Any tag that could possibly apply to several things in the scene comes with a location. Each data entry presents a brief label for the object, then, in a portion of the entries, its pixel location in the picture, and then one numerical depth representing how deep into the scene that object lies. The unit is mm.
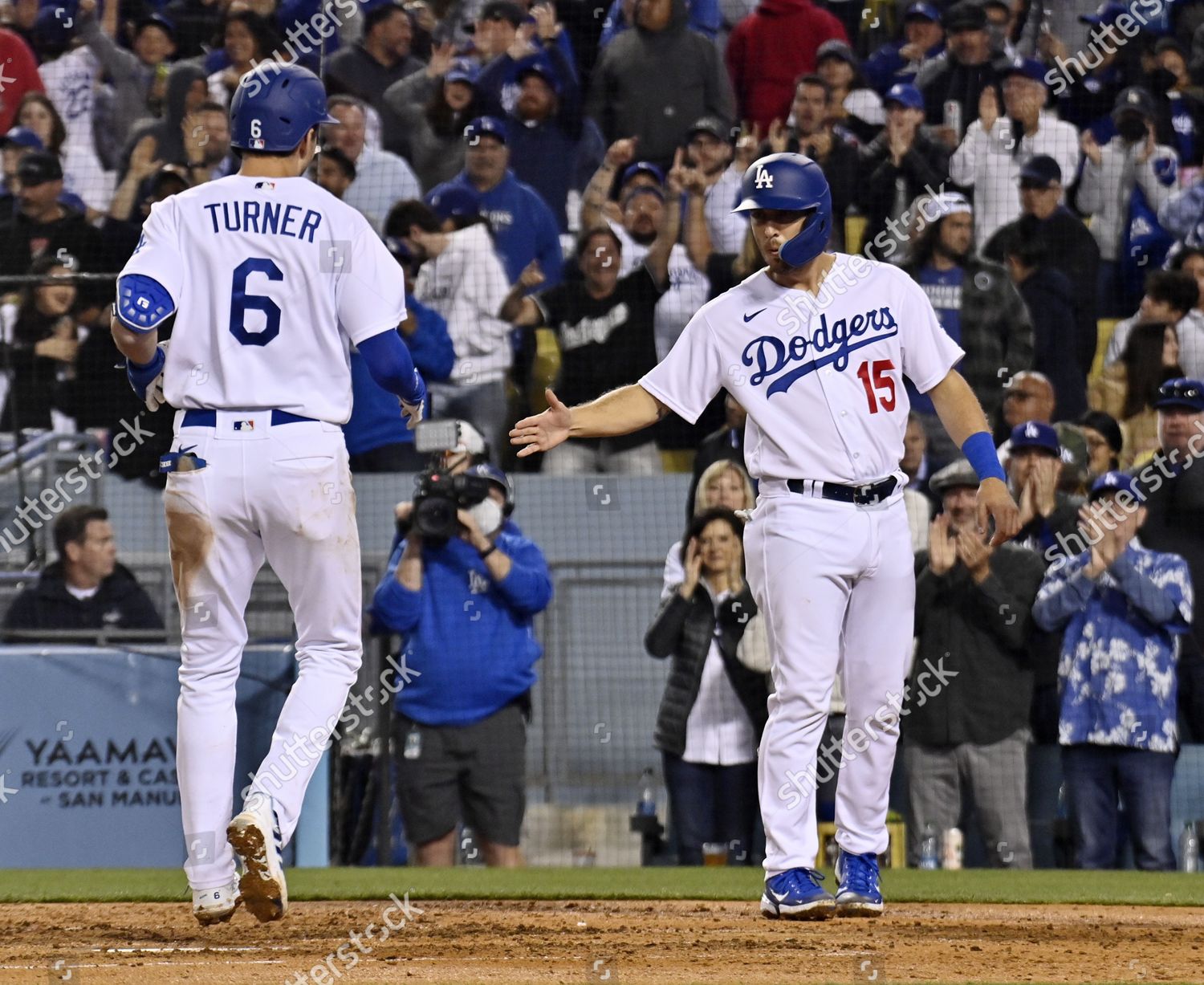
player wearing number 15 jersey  10375
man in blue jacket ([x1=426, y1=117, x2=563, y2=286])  21422
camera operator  16422
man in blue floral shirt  15828
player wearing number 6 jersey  9461
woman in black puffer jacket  16281
